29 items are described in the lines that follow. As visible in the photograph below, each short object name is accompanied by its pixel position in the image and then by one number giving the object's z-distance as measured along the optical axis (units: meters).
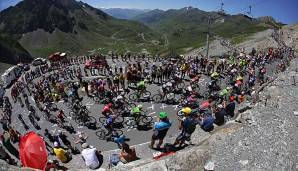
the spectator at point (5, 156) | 11.68
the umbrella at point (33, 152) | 9.35
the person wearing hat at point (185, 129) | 10.86
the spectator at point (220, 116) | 12.34
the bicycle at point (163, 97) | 17.95
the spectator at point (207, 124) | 12.09
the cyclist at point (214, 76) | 19.31
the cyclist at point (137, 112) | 14.53
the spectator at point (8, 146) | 13.46
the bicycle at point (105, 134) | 13.85
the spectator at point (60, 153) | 11.77
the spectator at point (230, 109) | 13.11
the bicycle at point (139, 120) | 14.83
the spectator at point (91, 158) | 10.99
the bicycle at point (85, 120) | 15.83
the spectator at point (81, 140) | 13.01
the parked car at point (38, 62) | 35.17
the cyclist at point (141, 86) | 18.00
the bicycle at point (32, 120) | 17.01
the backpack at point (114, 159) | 10.65
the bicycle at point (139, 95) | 18.37
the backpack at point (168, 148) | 11.07
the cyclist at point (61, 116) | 16.28
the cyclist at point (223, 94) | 15.51
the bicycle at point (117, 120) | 15.09
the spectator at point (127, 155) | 10.83
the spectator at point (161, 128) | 10.89
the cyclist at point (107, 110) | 14.84
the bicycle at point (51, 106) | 18.71
